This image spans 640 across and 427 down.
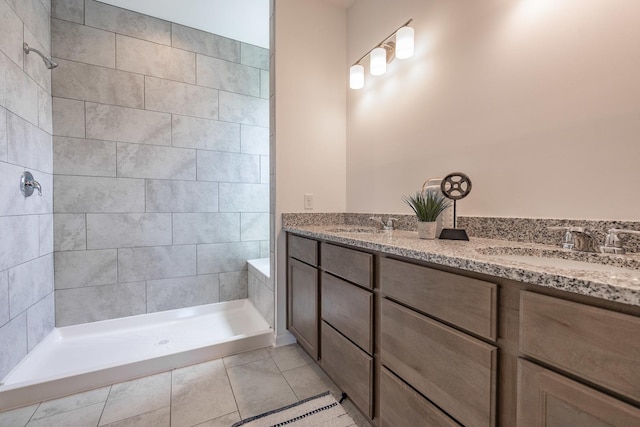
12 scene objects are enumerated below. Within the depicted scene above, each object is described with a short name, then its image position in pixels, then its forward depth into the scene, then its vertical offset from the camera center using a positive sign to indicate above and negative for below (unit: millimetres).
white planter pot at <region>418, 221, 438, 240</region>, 1283 -98
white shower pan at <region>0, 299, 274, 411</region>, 1510 -1007
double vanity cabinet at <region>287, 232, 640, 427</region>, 511 -362
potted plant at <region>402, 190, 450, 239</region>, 1279 -21
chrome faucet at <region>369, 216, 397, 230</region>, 1766 -92
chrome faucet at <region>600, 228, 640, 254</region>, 859 -112
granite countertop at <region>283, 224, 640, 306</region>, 500 -145
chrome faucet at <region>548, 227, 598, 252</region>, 934 -112
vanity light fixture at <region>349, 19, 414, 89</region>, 1558 +974
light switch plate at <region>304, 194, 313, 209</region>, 2094 +61
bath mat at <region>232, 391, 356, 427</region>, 1281 -1011
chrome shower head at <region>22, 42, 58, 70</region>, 1750 +1046
